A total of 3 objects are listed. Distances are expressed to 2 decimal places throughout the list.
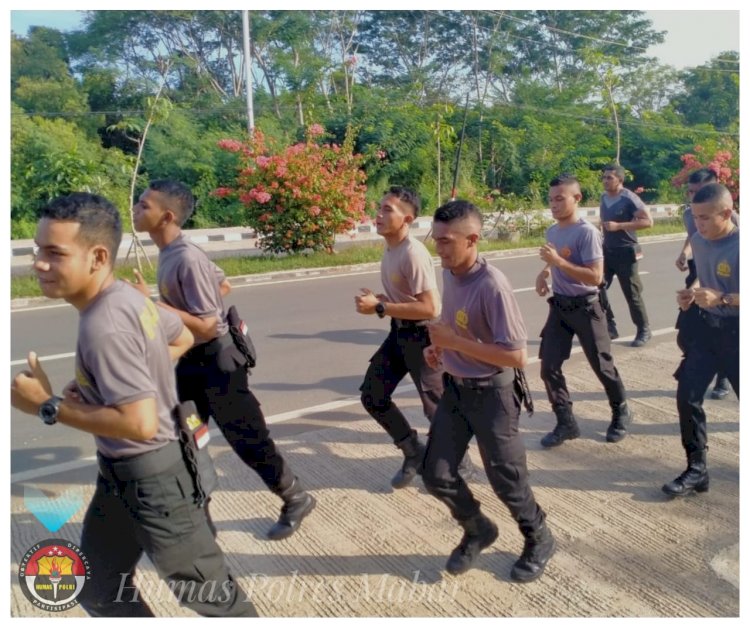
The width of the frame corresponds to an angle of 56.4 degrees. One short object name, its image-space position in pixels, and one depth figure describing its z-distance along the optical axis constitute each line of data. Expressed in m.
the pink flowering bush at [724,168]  16.34
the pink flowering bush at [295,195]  13.90
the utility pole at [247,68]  16.78
